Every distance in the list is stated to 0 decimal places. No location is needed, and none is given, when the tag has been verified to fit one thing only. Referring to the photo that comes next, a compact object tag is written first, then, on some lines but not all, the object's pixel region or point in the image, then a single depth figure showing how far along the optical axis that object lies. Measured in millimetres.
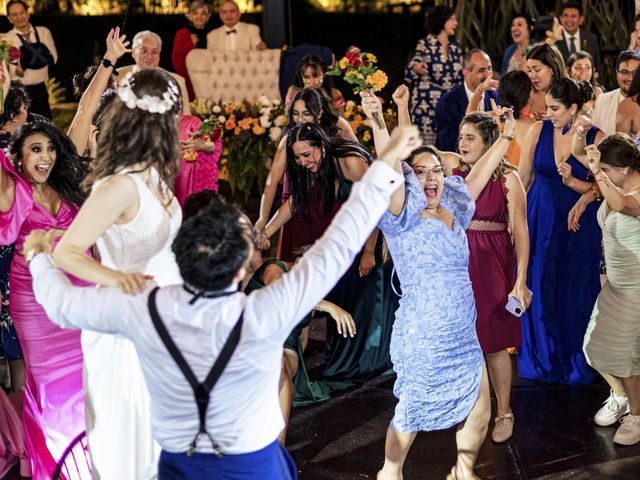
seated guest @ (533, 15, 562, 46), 7918
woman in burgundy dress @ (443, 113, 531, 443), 4332
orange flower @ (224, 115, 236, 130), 8570
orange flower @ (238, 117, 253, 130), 8547
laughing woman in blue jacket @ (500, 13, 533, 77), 8633
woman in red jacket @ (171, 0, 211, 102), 10148
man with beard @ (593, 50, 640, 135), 6008
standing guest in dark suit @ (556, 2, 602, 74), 8344
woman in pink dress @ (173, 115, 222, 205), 5324
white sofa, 10203
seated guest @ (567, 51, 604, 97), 6566
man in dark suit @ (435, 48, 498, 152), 7504
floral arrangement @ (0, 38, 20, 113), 4113
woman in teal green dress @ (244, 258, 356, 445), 3594
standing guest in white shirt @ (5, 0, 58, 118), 8648
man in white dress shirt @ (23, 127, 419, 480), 2291
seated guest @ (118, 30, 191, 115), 5934
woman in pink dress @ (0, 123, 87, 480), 3834
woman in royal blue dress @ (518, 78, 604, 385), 5051
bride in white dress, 2777
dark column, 11148
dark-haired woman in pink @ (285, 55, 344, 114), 6652
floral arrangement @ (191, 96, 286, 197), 8570
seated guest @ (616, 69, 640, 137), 5680
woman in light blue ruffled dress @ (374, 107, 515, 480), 3561
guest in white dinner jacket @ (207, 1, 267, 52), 10180
